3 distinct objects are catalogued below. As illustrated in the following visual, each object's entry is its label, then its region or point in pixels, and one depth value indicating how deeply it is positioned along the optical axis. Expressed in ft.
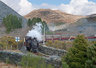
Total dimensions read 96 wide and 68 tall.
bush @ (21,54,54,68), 20.73
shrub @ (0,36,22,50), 60.02
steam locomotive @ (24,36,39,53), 53.10
